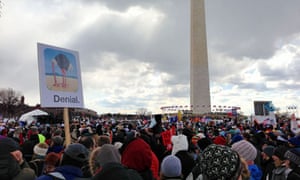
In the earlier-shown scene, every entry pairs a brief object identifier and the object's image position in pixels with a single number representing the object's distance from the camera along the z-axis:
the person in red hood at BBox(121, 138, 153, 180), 4.29
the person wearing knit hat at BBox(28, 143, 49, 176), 5.48
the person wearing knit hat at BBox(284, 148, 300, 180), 4.23
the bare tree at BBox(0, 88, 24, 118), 72.56
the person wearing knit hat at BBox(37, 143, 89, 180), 3.50
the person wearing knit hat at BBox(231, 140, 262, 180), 4.29
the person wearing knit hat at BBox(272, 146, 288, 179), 4.51
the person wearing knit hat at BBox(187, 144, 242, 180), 2.03
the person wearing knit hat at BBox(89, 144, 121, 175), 3.25
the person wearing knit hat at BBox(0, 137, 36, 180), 2.74
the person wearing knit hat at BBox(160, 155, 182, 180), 4.01
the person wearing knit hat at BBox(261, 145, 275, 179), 5.63
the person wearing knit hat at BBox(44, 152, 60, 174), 4.23
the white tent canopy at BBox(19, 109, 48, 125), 24.16
